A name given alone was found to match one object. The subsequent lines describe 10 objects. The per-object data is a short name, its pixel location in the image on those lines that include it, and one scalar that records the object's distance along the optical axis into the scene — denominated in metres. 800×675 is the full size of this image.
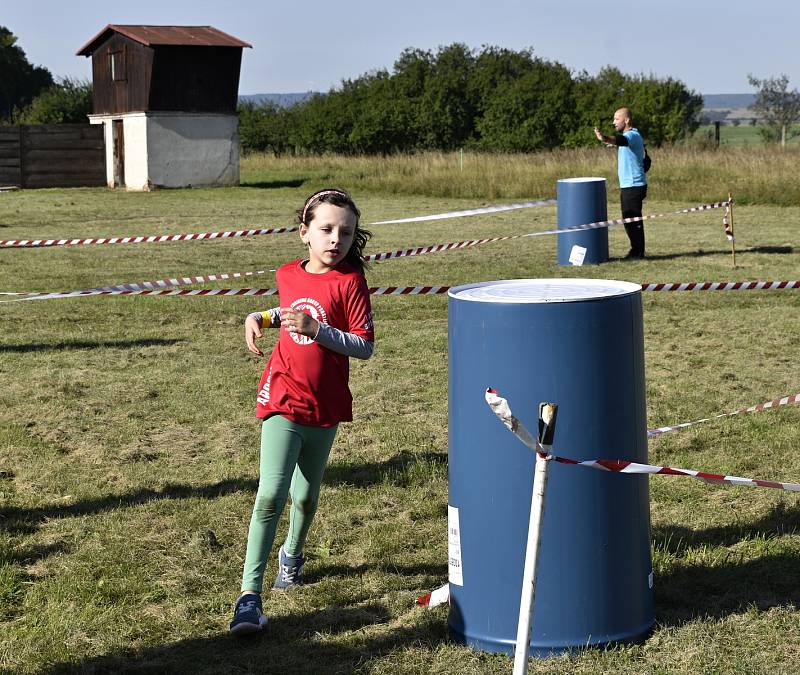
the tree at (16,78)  83.12
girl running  4.29
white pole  3.20
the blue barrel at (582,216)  14.69
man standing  15.08
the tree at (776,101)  74.00
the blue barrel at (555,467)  3.78
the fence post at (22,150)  38.19
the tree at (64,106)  54.38
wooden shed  37.59
